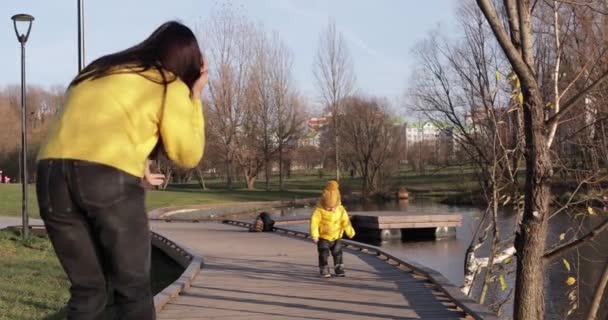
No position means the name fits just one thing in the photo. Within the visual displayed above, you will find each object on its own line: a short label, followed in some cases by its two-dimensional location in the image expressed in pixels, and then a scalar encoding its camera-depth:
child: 8.90
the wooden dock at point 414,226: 20.03
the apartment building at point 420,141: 43.64
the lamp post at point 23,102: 14.45
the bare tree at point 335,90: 49.66
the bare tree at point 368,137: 47.25
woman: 2.37
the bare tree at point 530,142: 4.09
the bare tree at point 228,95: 48.03
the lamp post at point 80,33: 9.70
